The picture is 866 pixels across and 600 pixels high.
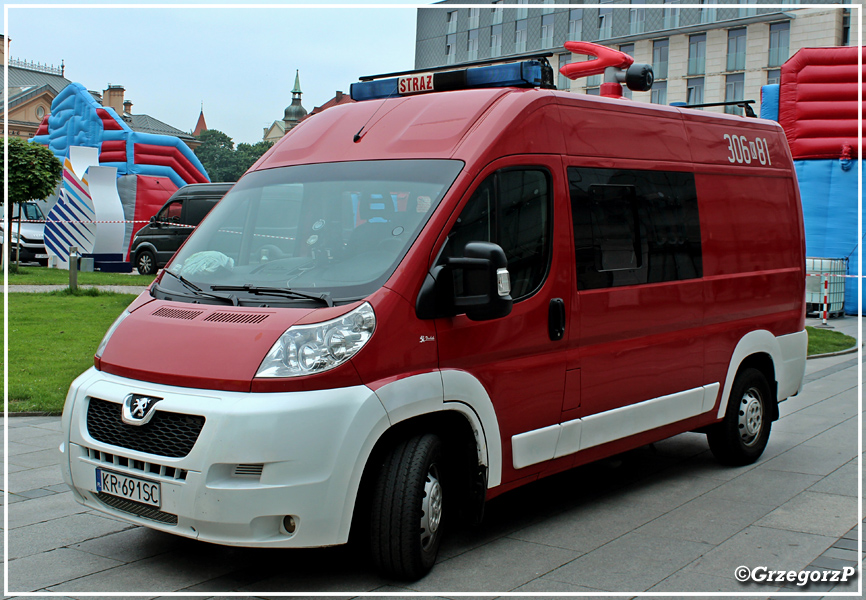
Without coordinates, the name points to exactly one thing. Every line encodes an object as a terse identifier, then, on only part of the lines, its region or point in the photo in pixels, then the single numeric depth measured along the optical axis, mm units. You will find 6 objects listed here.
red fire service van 3982
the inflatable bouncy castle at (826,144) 20641
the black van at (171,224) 22641
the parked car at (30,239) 27766
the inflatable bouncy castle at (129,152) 28391
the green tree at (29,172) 22516
